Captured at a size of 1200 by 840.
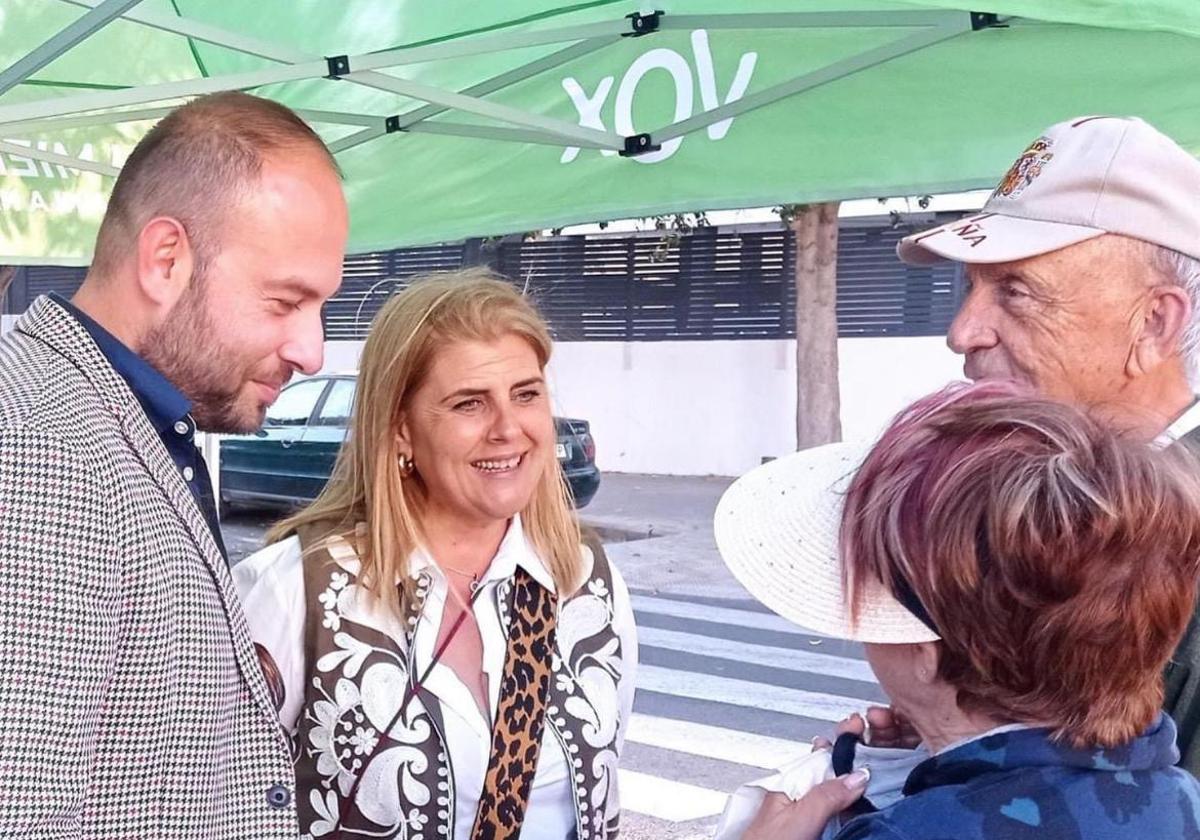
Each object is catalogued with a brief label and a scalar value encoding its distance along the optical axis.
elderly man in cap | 1.69
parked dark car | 13.48
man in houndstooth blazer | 1.37
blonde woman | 2.11
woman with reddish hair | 1.11
